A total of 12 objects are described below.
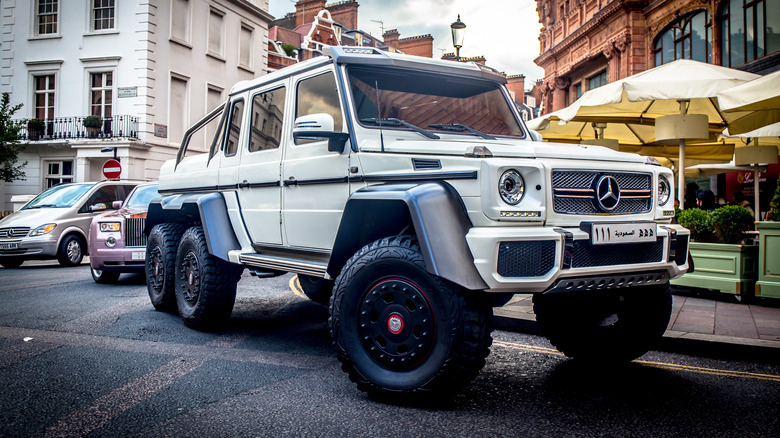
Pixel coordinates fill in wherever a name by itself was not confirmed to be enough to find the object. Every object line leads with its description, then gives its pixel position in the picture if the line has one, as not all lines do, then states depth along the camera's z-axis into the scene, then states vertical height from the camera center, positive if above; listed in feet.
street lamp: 33.73 +11.00
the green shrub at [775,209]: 23.98 +0.58
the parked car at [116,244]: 30.32 -1.31
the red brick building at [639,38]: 55.01 +22.92
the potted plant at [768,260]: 22.76 -1.44
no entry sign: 53.55 +4.61
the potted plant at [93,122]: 80.23 +13.30
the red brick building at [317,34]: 126.82 +45.13
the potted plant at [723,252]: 24.12 -1.25
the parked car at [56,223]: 40.63 -0.33
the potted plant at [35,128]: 82.53 +12.87
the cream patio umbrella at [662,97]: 25.38 +6.18
